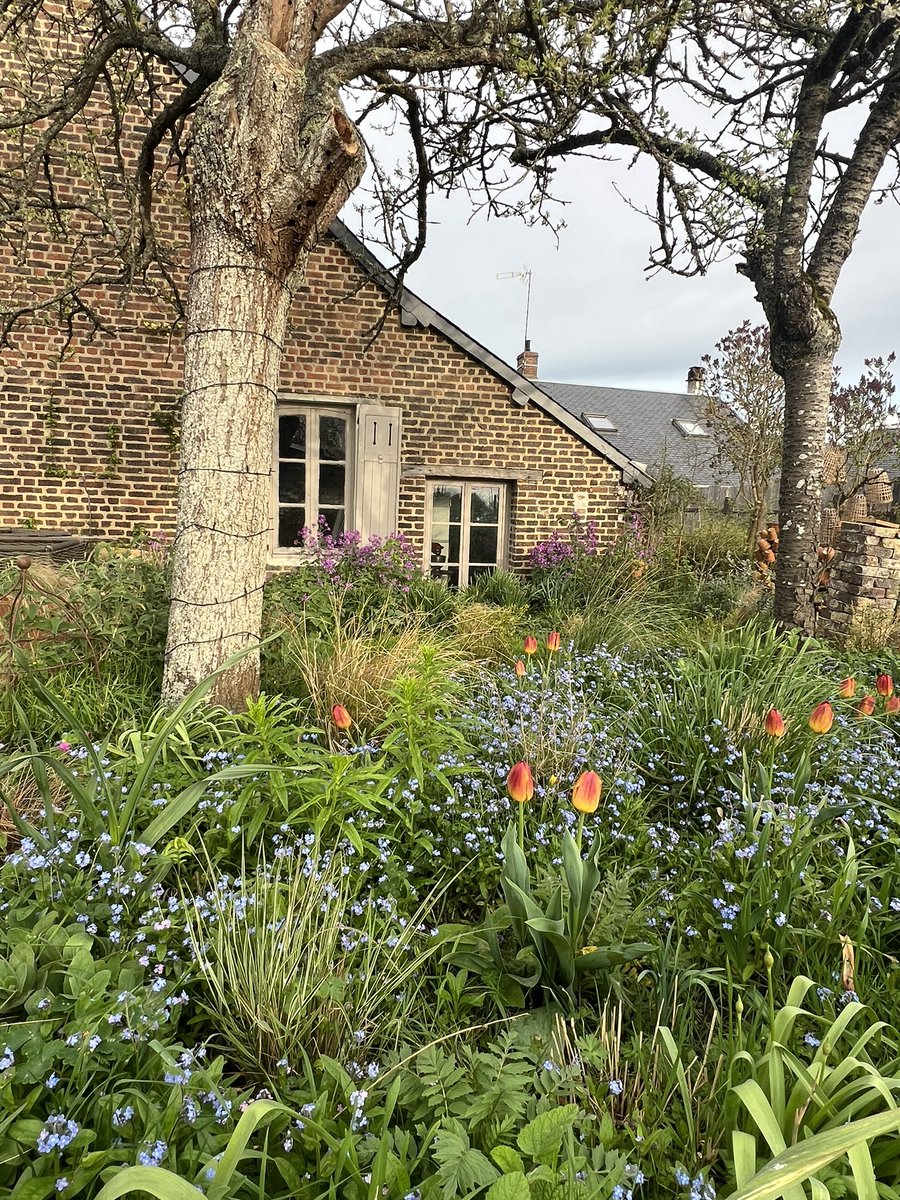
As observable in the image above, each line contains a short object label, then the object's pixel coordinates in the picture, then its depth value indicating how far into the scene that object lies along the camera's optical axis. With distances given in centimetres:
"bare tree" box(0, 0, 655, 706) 304
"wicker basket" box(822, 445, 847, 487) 978
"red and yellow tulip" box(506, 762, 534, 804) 185
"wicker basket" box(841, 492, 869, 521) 927
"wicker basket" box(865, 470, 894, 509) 1017
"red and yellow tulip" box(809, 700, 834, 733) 243
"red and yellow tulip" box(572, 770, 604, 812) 176
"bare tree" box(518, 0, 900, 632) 498
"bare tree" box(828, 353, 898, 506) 1085
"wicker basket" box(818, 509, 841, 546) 787
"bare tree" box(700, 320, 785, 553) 1320
